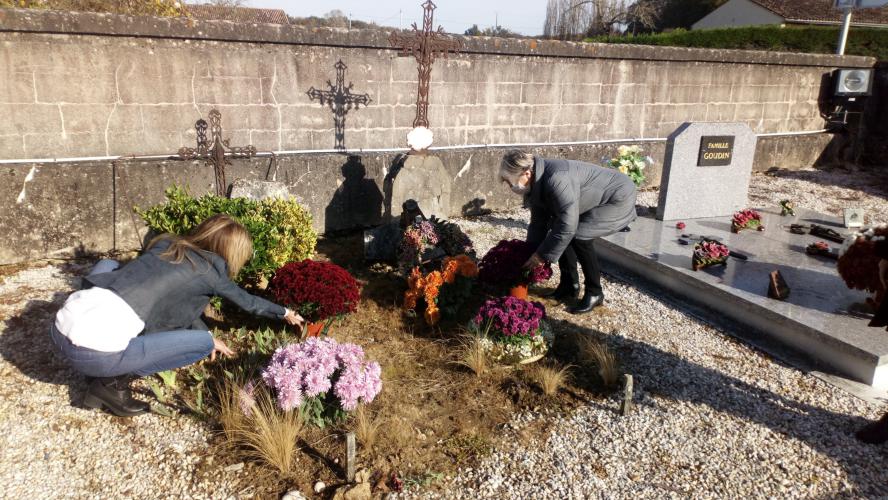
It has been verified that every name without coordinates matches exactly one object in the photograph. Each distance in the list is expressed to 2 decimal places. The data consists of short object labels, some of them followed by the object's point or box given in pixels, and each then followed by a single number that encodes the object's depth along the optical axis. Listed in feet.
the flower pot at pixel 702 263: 20.17
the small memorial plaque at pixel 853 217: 25.17
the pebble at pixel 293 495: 10.58
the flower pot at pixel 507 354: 15.12
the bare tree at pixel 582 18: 117.80
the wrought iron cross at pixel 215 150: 23.89
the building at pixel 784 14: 95.04
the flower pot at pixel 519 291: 18.03
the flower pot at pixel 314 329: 15.23
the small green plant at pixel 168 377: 13.38
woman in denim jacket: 11.54
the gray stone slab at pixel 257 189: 22.58
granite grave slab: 15.21
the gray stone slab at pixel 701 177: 25.30
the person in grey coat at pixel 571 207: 15.84
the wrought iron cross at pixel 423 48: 26.61
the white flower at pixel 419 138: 25.26
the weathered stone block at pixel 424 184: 25.21
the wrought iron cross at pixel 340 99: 28.07
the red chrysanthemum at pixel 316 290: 15.38
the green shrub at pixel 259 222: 17.94
